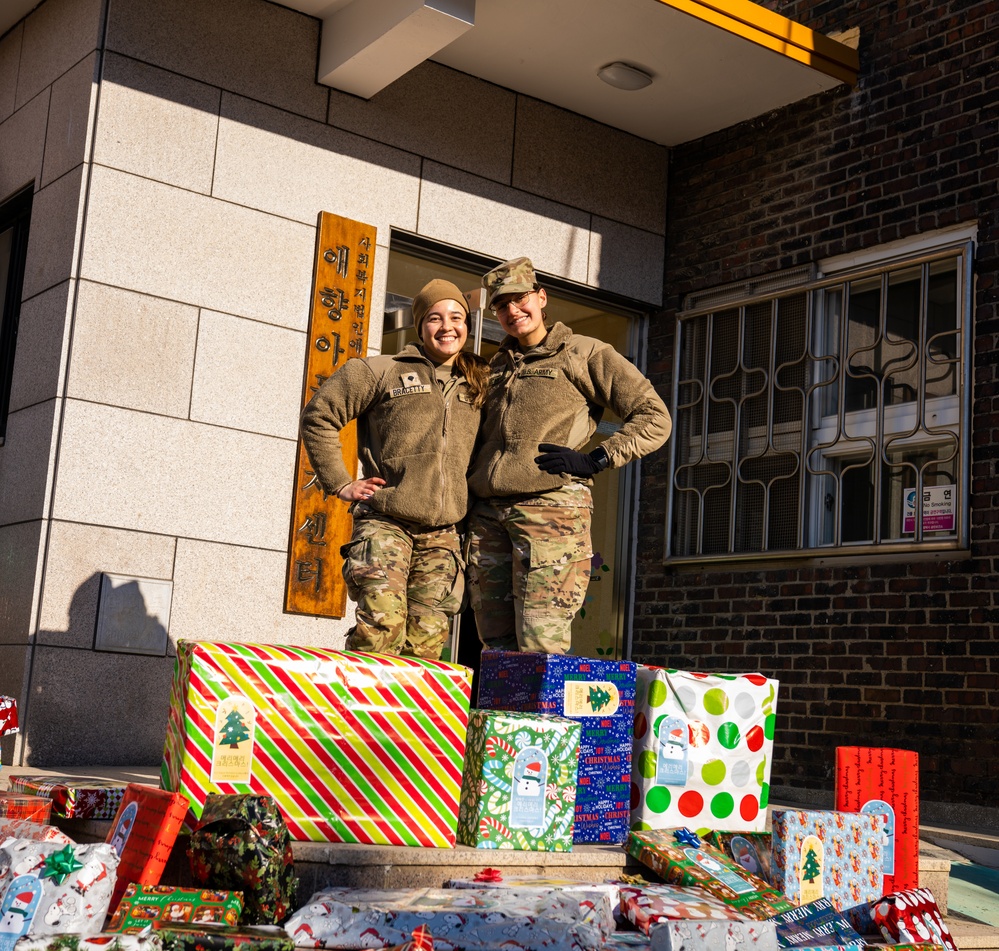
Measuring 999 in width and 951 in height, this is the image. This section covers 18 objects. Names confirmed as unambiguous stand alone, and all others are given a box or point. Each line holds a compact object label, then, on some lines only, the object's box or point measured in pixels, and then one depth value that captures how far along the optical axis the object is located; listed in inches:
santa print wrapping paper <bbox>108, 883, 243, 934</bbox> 120.6
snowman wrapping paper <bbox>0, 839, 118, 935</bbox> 113.6
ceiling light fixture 303.9
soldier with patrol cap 177.0
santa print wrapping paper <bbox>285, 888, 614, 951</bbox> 122.4
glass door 328.5
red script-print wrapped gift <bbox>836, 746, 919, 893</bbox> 172.2
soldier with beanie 175.8
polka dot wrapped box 167.8
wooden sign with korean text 275.1
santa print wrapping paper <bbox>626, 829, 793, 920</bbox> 144.2
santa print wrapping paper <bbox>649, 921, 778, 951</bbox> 123.6
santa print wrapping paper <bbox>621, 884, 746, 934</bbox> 133.9
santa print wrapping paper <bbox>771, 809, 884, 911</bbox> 157.5
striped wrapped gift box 142.3
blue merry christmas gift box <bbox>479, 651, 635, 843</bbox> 162.9
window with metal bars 269.4
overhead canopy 271.9
